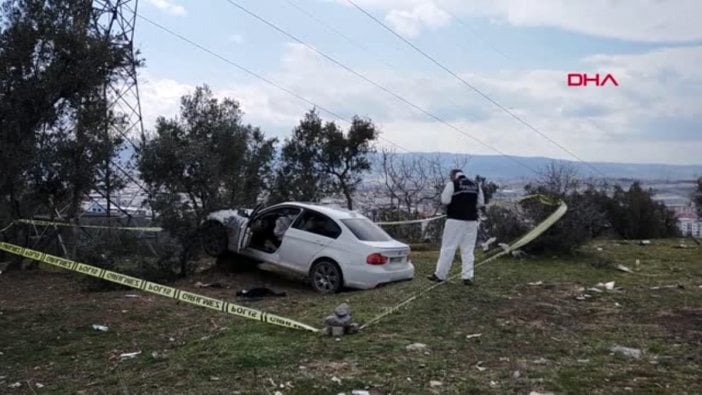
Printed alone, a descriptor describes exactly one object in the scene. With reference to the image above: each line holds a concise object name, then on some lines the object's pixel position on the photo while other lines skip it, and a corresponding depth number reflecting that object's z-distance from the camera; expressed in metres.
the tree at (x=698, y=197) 25.12
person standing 10.36
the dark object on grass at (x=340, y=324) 6.97
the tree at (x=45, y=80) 8.34
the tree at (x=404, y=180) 24.70
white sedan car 10.71
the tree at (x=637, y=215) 23.44
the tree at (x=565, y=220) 14.31
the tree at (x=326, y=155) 20.31
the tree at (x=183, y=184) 11.83
